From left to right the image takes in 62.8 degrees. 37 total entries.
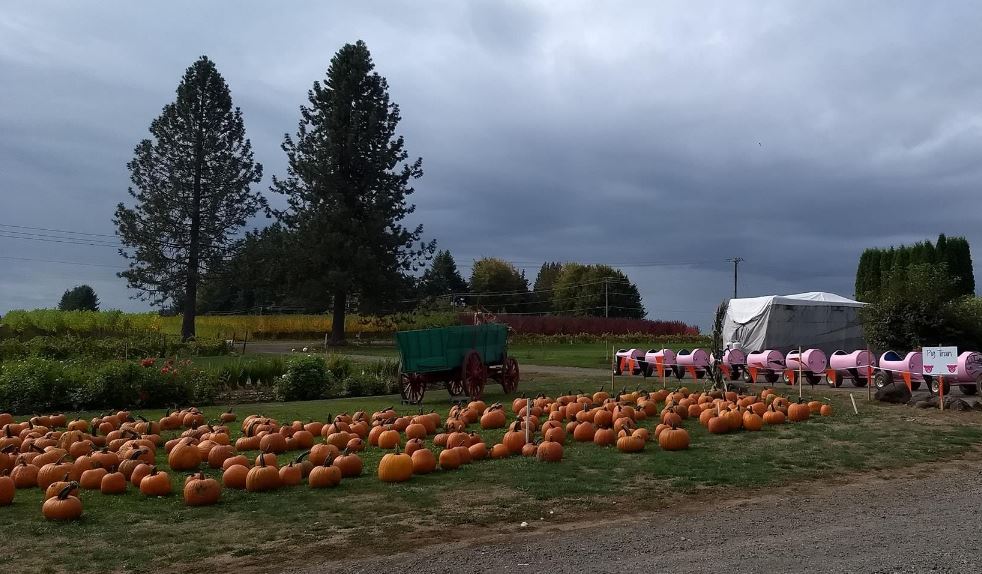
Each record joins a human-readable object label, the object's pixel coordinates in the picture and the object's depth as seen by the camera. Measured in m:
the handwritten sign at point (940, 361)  15.26
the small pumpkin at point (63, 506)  6.94
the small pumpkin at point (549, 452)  9.49
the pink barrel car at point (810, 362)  21.12
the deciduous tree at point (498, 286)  94.62
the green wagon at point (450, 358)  16.84
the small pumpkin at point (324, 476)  8.26
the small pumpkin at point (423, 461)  8.97
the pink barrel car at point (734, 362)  23.20
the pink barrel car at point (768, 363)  22.23
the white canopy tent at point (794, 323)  29.22
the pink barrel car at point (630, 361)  24.86
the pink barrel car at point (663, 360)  22.45
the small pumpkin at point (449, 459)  9.12
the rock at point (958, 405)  14.62
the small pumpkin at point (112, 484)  8.05
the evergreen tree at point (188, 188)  47.00
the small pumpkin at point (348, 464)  8.76
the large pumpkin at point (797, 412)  13.20
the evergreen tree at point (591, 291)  92.12
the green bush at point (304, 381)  18.58
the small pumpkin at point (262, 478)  8.07
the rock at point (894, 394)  16.19
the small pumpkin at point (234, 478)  8.24
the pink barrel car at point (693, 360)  22.53
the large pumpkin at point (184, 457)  9.16
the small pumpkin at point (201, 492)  7.51
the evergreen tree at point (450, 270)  101.00
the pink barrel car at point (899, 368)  18.08
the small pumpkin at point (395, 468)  8.51
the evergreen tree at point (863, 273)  43.44
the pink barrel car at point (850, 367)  19.94
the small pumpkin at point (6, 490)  7.53
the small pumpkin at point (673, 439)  10.37
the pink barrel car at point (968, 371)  17.42
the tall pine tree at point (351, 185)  45.16
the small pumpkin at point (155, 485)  7.91
